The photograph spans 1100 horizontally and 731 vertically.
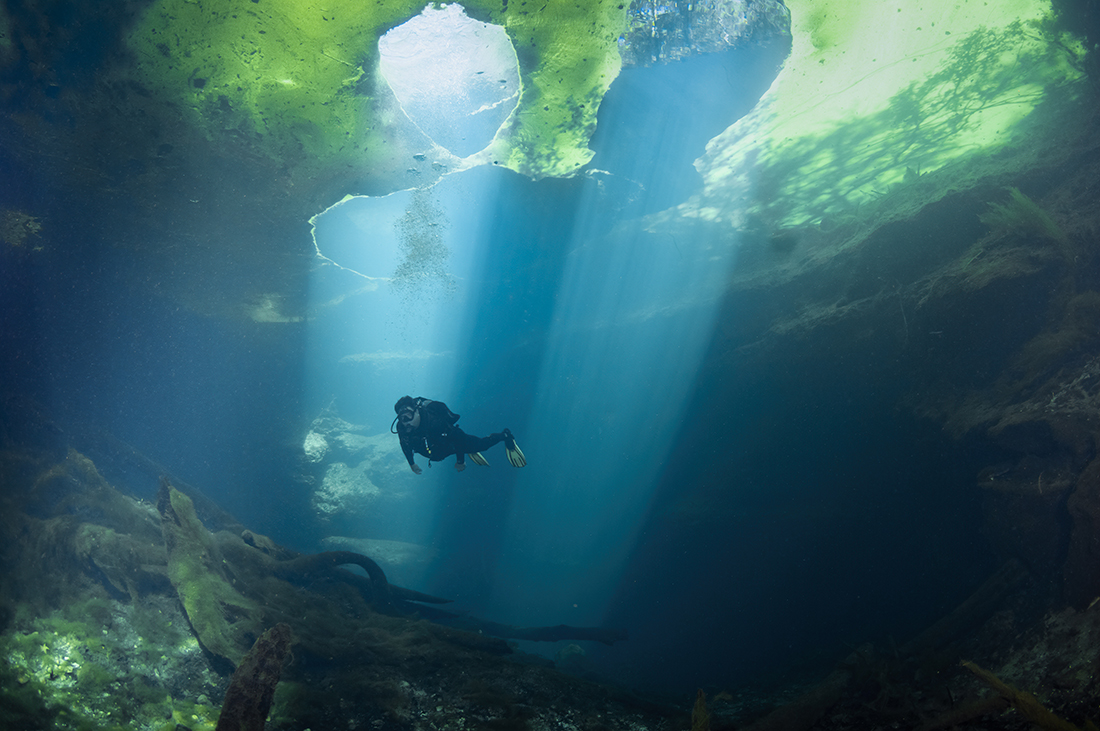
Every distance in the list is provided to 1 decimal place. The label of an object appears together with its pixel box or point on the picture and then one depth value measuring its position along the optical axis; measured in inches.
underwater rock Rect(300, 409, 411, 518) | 761.0
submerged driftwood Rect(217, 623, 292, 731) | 138.1
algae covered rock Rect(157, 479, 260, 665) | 225.0
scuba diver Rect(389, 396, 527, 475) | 327.0
